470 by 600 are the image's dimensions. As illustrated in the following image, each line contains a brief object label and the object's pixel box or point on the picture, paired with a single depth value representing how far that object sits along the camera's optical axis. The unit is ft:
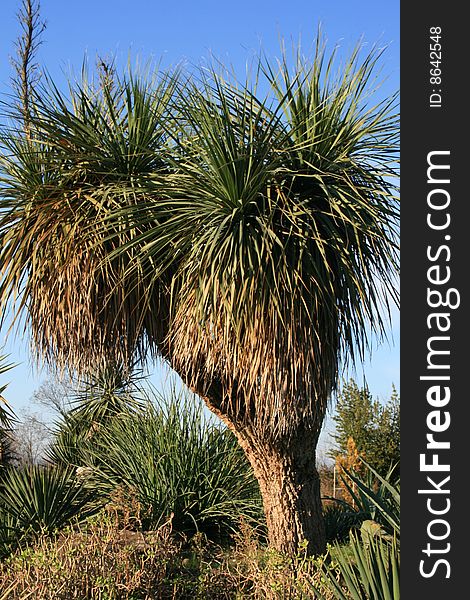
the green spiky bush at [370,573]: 15.17
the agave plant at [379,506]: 21.38
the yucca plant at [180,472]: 34.47
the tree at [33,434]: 85.58
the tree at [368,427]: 72.49
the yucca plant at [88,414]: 47.70
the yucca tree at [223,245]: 23.50
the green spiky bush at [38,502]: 33.37
